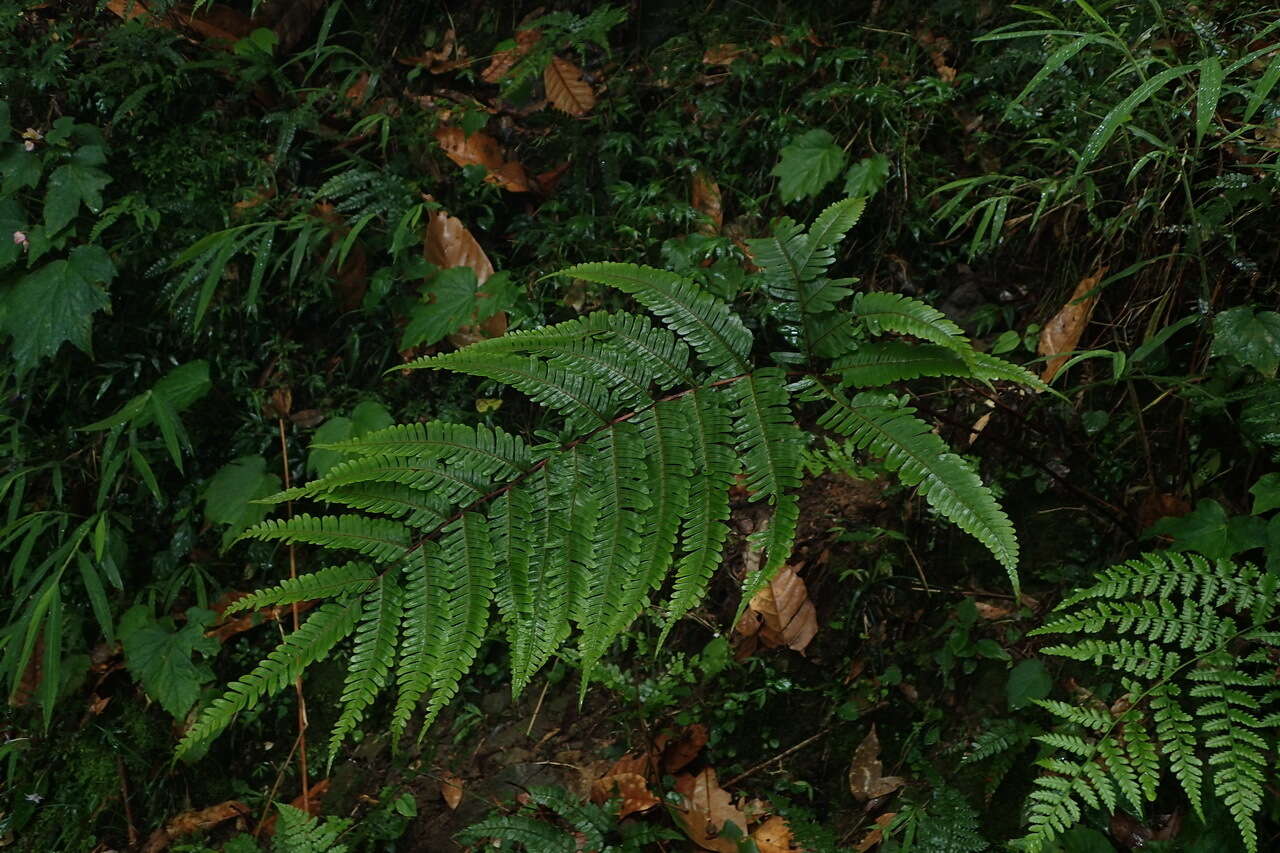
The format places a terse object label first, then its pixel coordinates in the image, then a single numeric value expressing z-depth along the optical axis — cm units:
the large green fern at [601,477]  149
